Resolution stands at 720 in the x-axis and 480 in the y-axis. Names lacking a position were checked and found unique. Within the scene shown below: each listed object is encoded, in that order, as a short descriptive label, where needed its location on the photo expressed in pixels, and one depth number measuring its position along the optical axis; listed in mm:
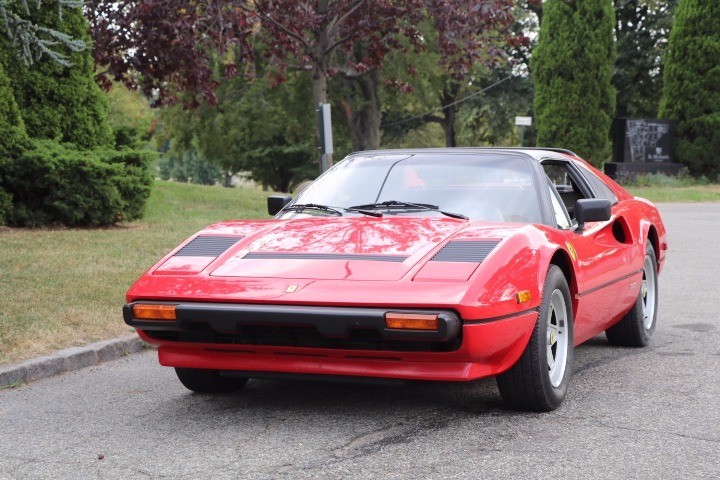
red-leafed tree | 14969
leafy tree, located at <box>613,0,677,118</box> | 40500
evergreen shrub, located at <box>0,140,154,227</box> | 12359
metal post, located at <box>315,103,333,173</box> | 12547
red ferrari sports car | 4320
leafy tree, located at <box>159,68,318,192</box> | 38594
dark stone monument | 31906
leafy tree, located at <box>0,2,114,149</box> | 12875
